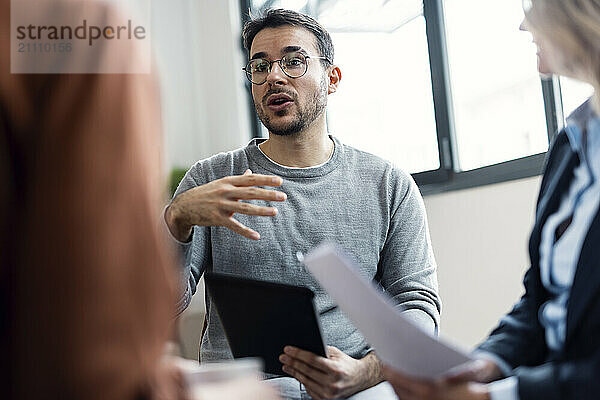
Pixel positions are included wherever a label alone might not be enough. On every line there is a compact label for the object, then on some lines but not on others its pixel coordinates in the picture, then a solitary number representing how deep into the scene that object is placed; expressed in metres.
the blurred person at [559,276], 0.93
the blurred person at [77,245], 0.52
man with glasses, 1.51
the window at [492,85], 2.47
